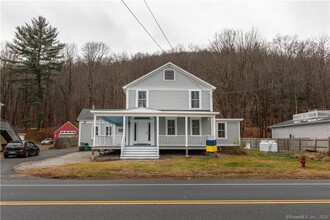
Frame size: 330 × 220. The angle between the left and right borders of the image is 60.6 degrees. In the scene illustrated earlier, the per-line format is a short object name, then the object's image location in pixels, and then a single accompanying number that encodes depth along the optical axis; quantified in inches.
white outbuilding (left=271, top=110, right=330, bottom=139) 993.5
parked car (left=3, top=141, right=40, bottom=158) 919.7
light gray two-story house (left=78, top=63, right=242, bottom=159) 840.9
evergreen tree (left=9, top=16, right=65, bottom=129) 1998.0
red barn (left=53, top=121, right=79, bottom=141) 1851.6
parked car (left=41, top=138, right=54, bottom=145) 1844.6
